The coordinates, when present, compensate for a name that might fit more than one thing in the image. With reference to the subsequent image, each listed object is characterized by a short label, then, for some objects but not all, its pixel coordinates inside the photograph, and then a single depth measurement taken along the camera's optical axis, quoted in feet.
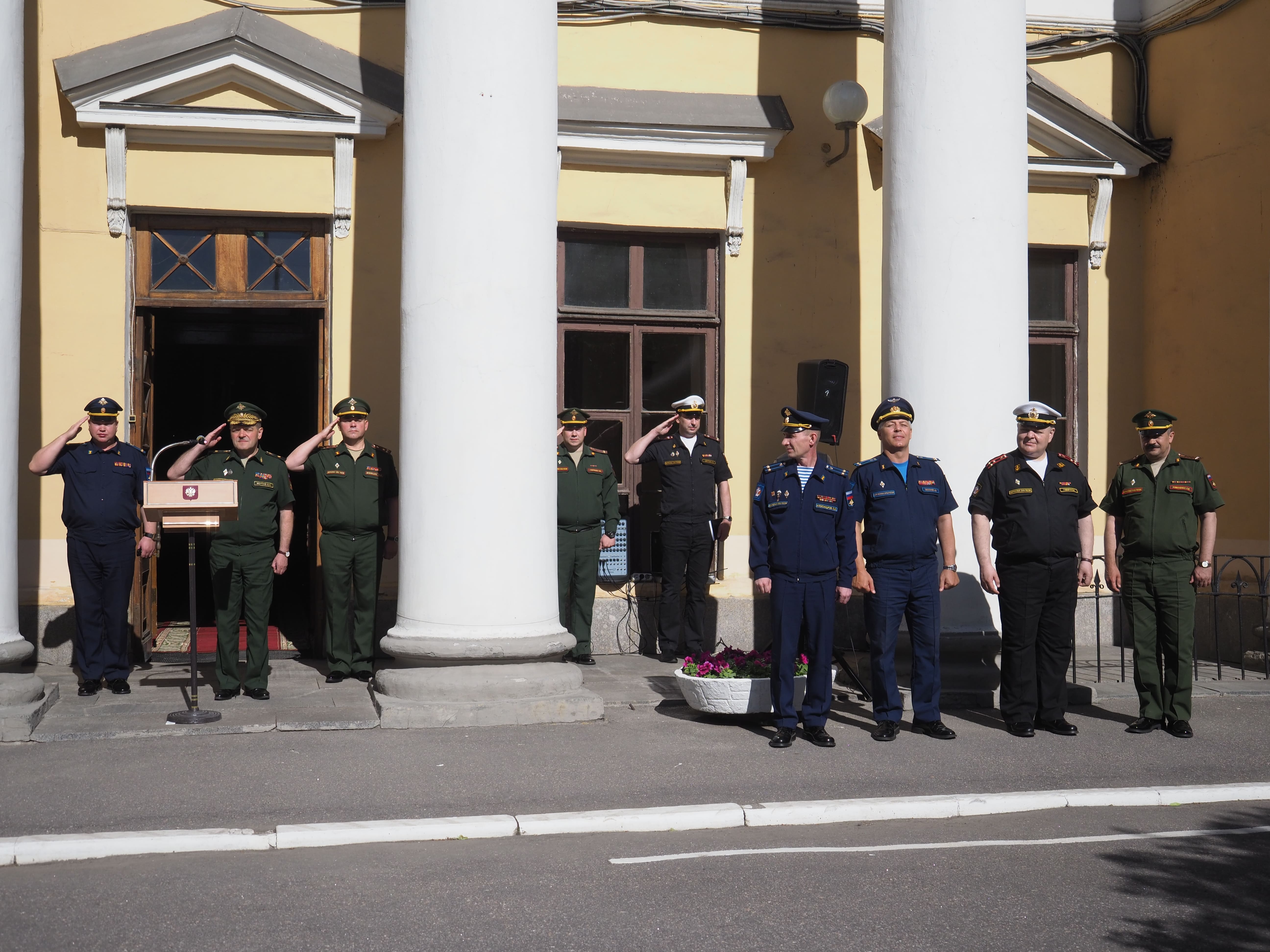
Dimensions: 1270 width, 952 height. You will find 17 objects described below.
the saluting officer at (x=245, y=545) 27.45
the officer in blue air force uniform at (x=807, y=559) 23.99
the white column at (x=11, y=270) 26.12
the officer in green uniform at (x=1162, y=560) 25.16
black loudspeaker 33.68
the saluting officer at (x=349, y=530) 29.58
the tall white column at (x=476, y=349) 25.85
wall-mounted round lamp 35.32
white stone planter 24.94
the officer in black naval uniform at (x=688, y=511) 33.04
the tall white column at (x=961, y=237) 28.40
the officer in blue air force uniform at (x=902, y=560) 24.45
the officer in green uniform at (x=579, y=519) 32.19
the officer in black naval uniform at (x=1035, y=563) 24.86
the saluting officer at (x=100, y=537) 27.71
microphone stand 24.52
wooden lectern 25.71
